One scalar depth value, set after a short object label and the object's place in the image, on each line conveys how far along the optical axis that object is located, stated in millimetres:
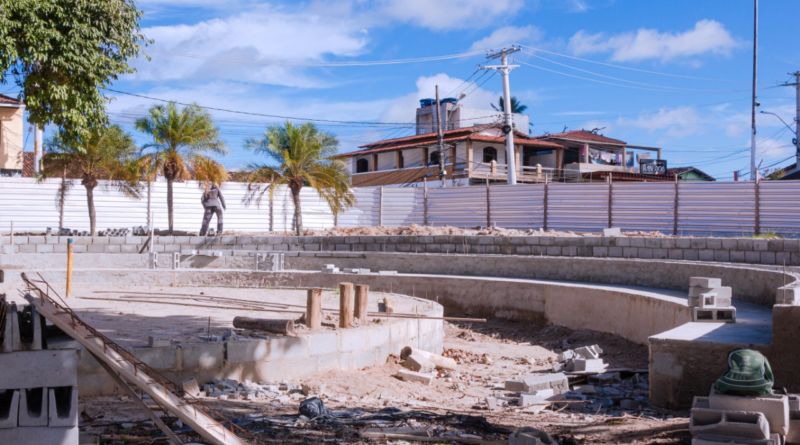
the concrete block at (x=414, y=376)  11359
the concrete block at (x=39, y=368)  6324
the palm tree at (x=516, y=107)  65438
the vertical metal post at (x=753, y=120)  34906
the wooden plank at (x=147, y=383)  6133
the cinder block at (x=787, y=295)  8859
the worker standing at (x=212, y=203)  24000
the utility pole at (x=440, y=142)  38781
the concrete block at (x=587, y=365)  11922
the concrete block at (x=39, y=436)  6410
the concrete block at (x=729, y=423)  6398
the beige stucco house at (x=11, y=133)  27844
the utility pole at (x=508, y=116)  33062
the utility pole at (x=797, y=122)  40575
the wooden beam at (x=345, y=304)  12062
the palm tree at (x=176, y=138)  23703
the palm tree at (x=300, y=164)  24391
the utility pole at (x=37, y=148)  27105
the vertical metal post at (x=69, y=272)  15211
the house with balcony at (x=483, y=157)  41938
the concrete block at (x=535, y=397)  9922
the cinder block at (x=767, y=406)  6715
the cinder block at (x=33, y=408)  6422
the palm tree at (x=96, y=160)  22484
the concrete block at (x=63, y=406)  6469
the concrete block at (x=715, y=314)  10844
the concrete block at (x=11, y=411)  6391
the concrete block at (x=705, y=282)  11398
